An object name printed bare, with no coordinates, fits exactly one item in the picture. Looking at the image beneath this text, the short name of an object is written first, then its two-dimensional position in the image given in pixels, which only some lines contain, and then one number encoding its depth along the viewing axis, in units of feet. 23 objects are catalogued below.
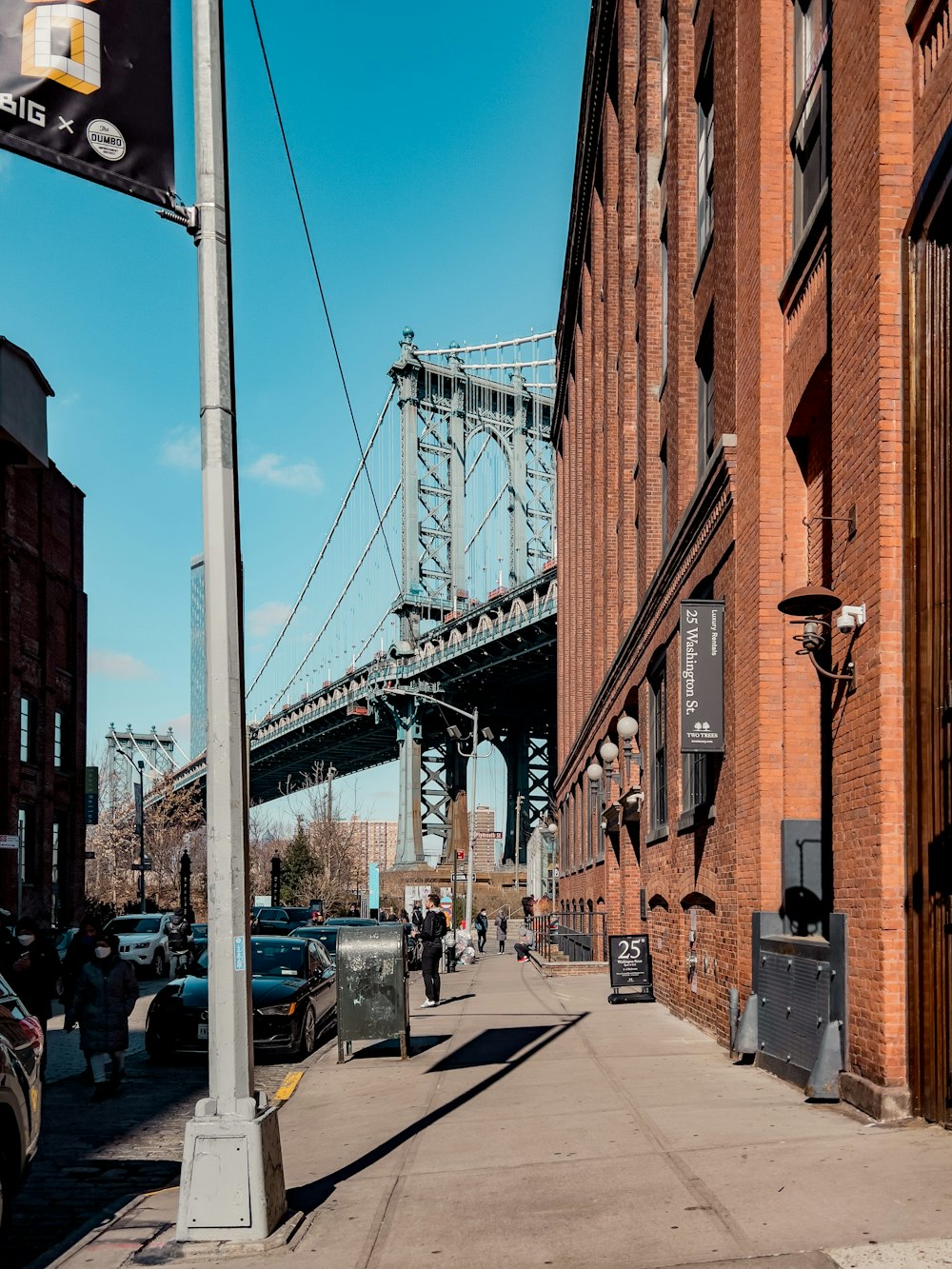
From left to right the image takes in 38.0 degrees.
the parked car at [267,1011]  52.54
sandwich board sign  66.64
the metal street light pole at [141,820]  160.52
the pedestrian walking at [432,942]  67.62
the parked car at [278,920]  124.67
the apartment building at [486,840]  345.31
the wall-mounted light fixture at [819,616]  30.68
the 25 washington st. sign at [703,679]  47.34
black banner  23.30
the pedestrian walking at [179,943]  107.45
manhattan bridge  225.97
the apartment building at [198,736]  564.43
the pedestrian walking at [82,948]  48.32
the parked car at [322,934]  88.69
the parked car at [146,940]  101.09
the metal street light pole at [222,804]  23.00
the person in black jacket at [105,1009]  44.65
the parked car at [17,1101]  23.22
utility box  47.96
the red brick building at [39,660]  114.32
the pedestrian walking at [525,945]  116.26
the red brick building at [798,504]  28.53
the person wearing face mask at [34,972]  48.52
